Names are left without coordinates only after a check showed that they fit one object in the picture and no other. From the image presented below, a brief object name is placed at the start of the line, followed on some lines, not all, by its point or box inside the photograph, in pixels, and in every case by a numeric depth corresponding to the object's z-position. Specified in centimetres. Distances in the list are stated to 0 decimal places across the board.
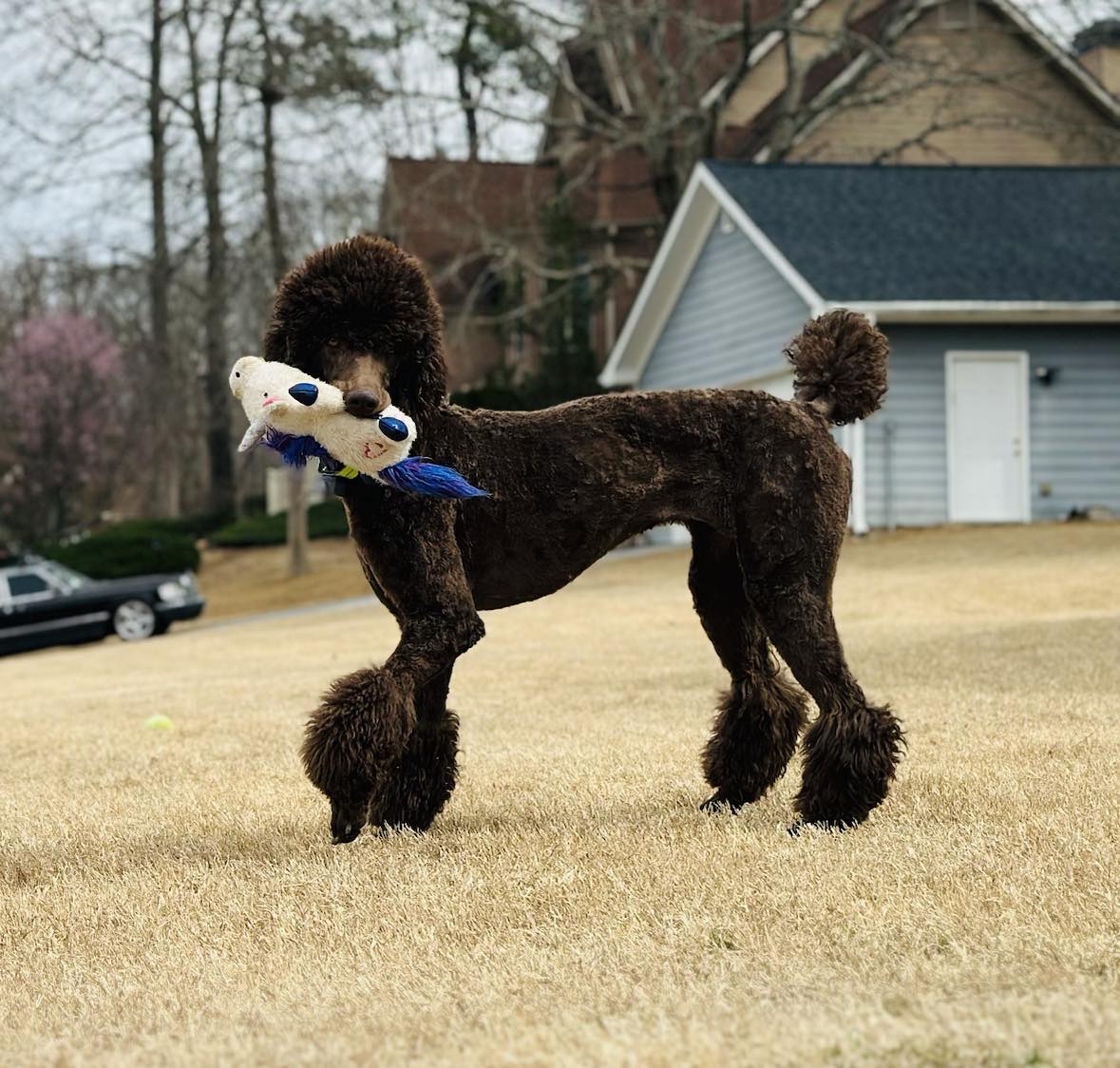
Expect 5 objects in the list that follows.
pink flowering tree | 3600
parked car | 2216
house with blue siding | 2197
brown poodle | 477
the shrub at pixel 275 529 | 3388
